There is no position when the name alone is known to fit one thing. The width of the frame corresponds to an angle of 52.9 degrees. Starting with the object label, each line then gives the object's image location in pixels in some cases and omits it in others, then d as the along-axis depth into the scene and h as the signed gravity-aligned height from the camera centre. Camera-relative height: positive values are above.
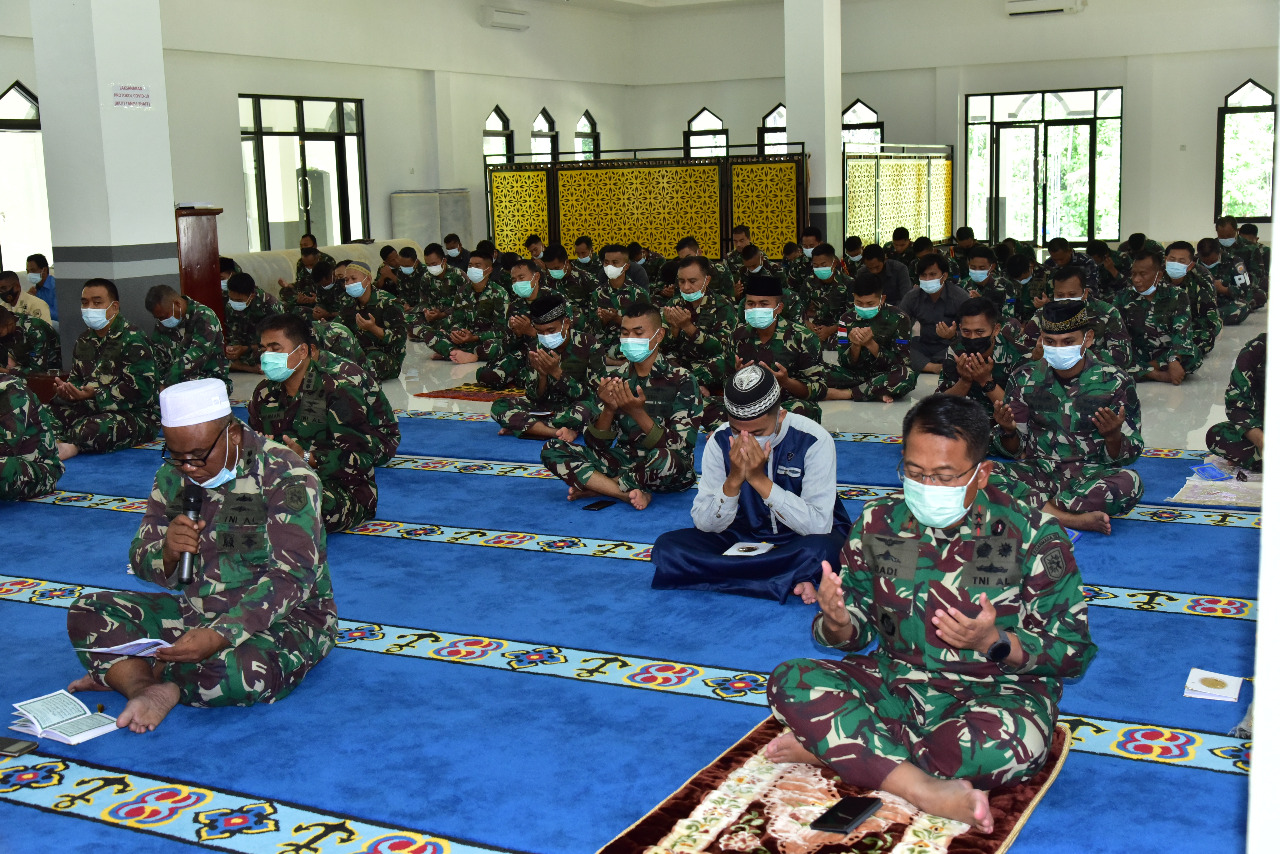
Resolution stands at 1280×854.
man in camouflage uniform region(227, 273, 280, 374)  9.71 -0.39
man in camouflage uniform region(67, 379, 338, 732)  3.35 -0.83
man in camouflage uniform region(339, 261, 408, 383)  9.40 -0.45
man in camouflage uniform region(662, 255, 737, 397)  7.74 -0.44
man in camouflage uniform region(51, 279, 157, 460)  6.97 -0.61
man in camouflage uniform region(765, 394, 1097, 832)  2.64 -0.83
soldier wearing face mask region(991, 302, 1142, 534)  4.93 -0.70
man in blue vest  3.99 -0.82
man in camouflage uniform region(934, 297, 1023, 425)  6.25 -0.53
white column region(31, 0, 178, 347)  7.95 +0.79
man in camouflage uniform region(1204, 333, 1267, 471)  5.50 -0.75
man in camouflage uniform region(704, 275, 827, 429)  7.11 -0.51
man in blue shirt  10.61 -0.07
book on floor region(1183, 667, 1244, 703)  3.30 -1.15
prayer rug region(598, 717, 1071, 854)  2.57 -1.18
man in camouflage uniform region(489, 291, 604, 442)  6.57 -0.60
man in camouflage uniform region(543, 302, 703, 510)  5.47 -0.77
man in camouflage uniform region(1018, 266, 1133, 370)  6.57 -0.44
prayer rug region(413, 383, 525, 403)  8.48 -0.89
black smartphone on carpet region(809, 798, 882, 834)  2.61 -1.15
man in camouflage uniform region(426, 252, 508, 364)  9.77 -0.48
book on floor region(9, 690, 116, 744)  3.31 -1.17
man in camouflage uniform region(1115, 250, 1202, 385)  8.16 -0.54
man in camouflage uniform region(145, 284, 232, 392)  7.48 -0.41
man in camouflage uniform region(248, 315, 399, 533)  5.18 -0.63
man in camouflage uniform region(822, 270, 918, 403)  7.93 -0.63
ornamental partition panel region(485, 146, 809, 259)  12.98 +0.57
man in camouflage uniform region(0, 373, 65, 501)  5.82 -0.80
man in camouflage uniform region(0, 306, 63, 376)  8.76 -0.50
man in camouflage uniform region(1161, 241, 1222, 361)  8.99 -0.37
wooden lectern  9.08 +0.08
